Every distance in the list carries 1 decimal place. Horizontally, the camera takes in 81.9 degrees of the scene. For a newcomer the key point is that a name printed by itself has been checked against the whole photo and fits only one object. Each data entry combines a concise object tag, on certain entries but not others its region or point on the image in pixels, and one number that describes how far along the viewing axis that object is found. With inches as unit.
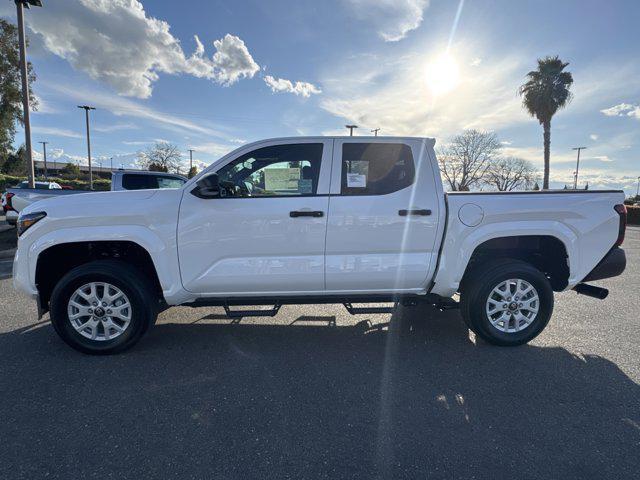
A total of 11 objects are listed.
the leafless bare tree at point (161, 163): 2210.5
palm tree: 1027.9
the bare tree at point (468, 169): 1621.6
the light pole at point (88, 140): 1310.3
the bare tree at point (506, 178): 1663.4
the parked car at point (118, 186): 322.3
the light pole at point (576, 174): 2207.8
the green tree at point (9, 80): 934.8
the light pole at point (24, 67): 407.5
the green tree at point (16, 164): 1873.0
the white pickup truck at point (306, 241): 131.7
